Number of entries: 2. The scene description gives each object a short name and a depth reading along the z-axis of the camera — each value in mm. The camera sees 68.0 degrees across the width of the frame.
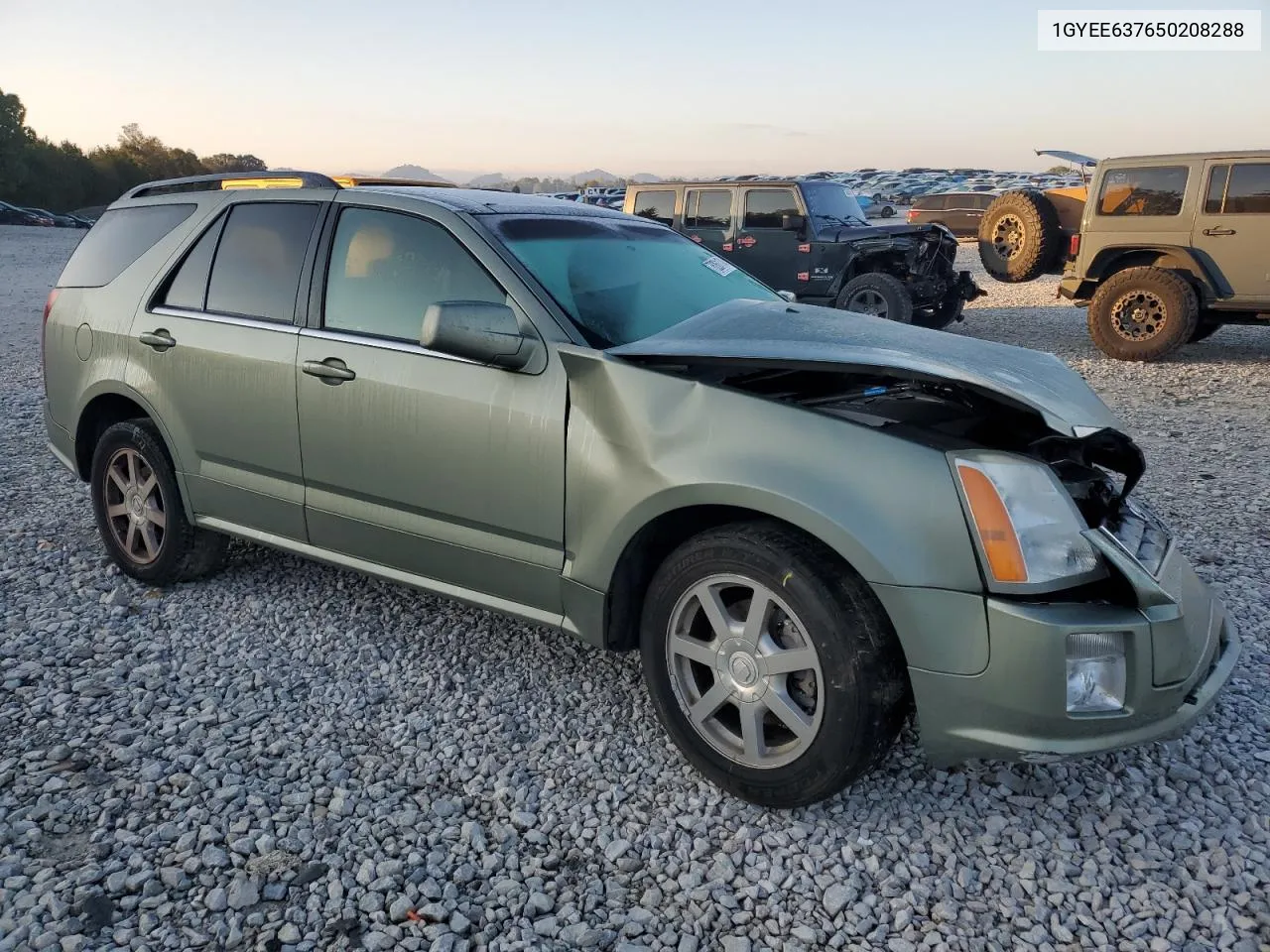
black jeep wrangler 10945
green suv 2375
